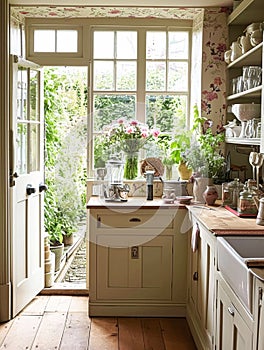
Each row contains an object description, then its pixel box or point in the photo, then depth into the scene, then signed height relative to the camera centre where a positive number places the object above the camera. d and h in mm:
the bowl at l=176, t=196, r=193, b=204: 3900 -514
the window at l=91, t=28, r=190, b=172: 4461 +460
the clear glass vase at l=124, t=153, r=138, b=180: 4418 -301
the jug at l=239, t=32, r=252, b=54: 3557 +605
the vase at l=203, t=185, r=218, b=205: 3822 -467
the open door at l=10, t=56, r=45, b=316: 3760 -411
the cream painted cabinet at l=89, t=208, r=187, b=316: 3824 -964
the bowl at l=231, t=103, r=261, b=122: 3520 +138
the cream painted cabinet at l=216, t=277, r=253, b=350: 2016 -812
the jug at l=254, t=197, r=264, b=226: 3045 -483
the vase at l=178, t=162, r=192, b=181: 4266 -329
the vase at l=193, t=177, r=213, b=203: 3969 -420
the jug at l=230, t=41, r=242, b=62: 3779 +589
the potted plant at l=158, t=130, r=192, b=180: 4262 -189
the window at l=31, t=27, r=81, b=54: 4414 +758
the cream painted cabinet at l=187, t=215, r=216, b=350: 2957 -971
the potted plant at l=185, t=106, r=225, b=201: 4005 -194
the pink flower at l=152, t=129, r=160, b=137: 4385 -20
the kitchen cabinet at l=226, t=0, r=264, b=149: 3402 +514
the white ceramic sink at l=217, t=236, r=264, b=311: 1977 -569
